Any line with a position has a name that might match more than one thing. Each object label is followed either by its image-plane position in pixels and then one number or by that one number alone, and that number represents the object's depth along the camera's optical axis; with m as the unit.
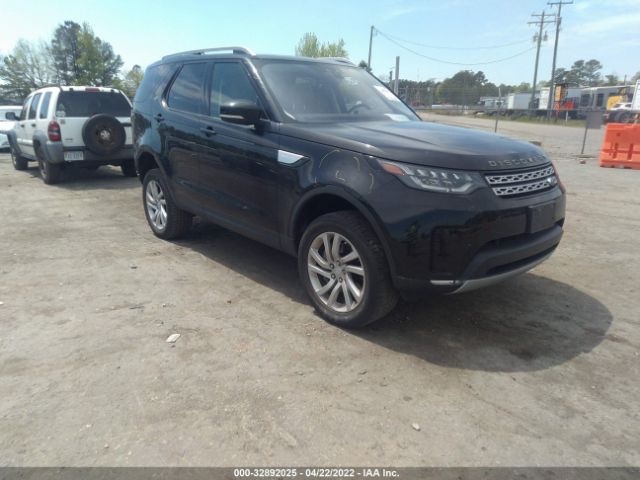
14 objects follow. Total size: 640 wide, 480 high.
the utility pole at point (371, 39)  44.41
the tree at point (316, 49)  47.12
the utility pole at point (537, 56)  52.66
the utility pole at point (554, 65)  46.44
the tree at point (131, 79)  68.96
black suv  2.97
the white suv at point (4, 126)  15.49
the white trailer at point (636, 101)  30.31
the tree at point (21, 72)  64.50
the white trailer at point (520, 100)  59.16
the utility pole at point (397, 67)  21.33
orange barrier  12.16
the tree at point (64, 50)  69.94
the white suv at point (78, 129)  8.80
